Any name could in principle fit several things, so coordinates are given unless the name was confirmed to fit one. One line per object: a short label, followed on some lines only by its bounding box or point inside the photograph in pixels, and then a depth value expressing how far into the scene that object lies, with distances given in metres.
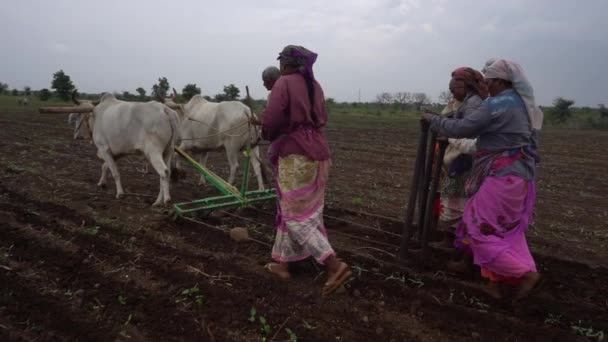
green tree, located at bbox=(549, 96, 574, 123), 34.59
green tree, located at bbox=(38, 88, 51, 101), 41.72
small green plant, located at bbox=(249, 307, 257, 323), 3.21
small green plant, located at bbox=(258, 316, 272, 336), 3.08
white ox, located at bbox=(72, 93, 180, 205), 6.39
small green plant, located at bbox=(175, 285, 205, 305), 3.50
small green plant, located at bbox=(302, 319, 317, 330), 3.15
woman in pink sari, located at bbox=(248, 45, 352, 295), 3.67
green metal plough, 5.52
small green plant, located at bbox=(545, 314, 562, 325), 3.38
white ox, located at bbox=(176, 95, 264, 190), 7.47
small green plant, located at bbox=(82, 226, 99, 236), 4.91
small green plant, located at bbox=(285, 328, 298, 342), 2.99
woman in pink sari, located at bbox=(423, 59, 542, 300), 3.50
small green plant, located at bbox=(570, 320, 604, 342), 3.18
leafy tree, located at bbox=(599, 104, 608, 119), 36.22
